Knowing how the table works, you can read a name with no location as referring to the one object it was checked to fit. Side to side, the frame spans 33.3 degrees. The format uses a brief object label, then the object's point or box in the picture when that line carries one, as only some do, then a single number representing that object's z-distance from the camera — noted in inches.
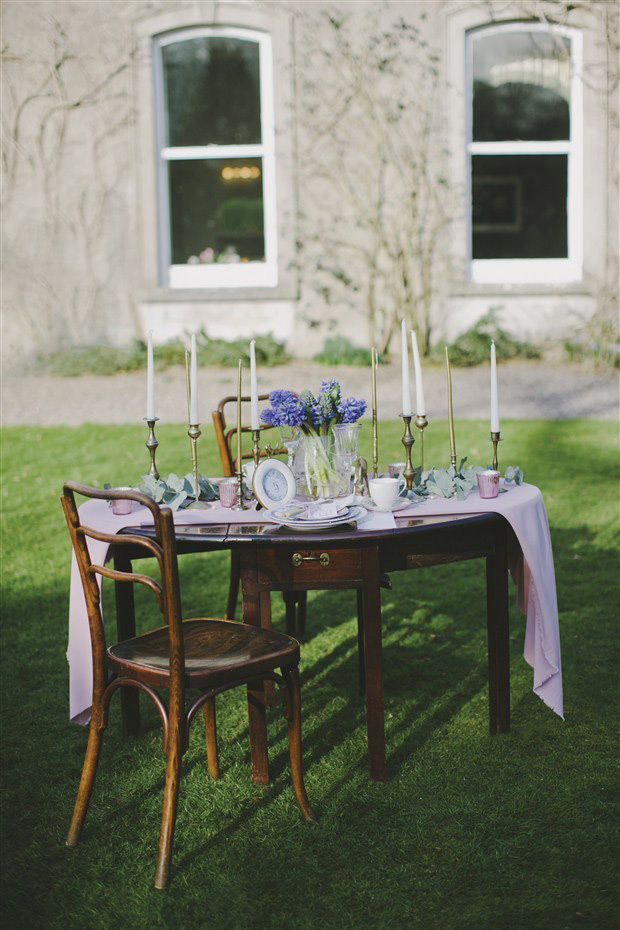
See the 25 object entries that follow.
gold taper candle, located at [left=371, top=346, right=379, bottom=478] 133.6
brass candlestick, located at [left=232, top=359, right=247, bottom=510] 129.4
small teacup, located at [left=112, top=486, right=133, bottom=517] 127.6
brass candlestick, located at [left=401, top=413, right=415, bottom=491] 131.0
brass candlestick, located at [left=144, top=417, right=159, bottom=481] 133.9
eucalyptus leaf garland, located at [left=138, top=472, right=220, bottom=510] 130.7
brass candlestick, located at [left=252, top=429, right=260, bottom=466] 130.9
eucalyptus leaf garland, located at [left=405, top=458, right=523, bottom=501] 132.3
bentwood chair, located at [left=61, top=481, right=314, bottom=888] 102.8
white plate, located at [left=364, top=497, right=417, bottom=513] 128.0
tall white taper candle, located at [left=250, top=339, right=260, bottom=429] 127.3
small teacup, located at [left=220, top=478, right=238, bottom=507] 131.6
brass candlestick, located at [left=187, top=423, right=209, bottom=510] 128.9
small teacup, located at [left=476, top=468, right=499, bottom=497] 129.1
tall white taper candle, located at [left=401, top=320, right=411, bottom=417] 127.8
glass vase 128.3
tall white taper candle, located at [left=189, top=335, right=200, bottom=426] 126.6
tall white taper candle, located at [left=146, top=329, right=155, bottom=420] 129.9
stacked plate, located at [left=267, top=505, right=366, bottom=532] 118.8
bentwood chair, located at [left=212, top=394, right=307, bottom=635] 164.2
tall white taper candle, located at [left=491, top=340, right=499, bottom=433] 131.4
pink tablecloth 124.9
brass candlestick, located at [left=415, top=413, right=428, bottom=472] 134.4
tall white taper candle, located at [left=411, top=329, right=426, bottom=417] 132.4
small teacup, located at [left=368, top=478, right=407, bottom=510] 127.3
